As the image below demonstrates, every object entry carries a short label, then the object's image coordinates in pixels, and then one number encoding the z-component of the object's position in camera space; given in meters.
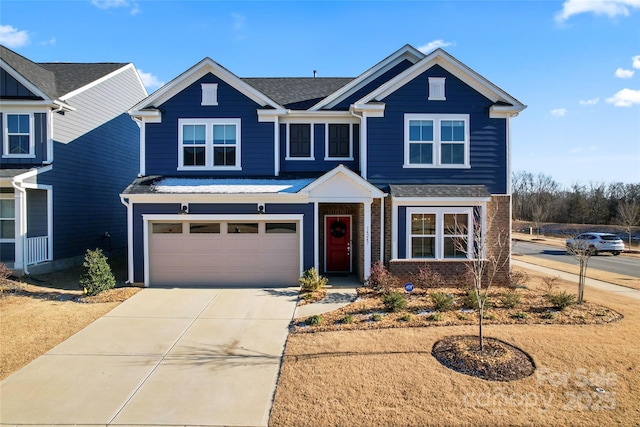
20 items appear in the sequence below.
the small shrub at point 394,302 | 8.78
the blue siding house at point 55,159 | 13.02
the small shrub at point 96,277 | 10.35
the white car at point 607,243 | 24.53
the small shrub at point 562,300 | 9.04
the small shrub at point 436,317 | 8.23
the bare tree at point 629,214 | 32.56
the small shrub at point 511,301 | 9.16
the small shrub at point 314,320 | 8.03
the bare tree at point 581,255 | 9.66
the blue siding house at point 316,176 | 11.66
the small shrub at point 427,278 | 11.34
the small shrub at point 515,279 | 11.43
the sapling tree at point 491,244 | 11.46
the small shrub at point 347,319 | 8.10
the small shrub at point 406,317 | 8.22
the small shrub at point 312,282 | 10.71
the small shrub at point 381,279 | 10.48
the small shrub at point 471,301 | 9.02
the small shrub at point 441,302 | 8.85
